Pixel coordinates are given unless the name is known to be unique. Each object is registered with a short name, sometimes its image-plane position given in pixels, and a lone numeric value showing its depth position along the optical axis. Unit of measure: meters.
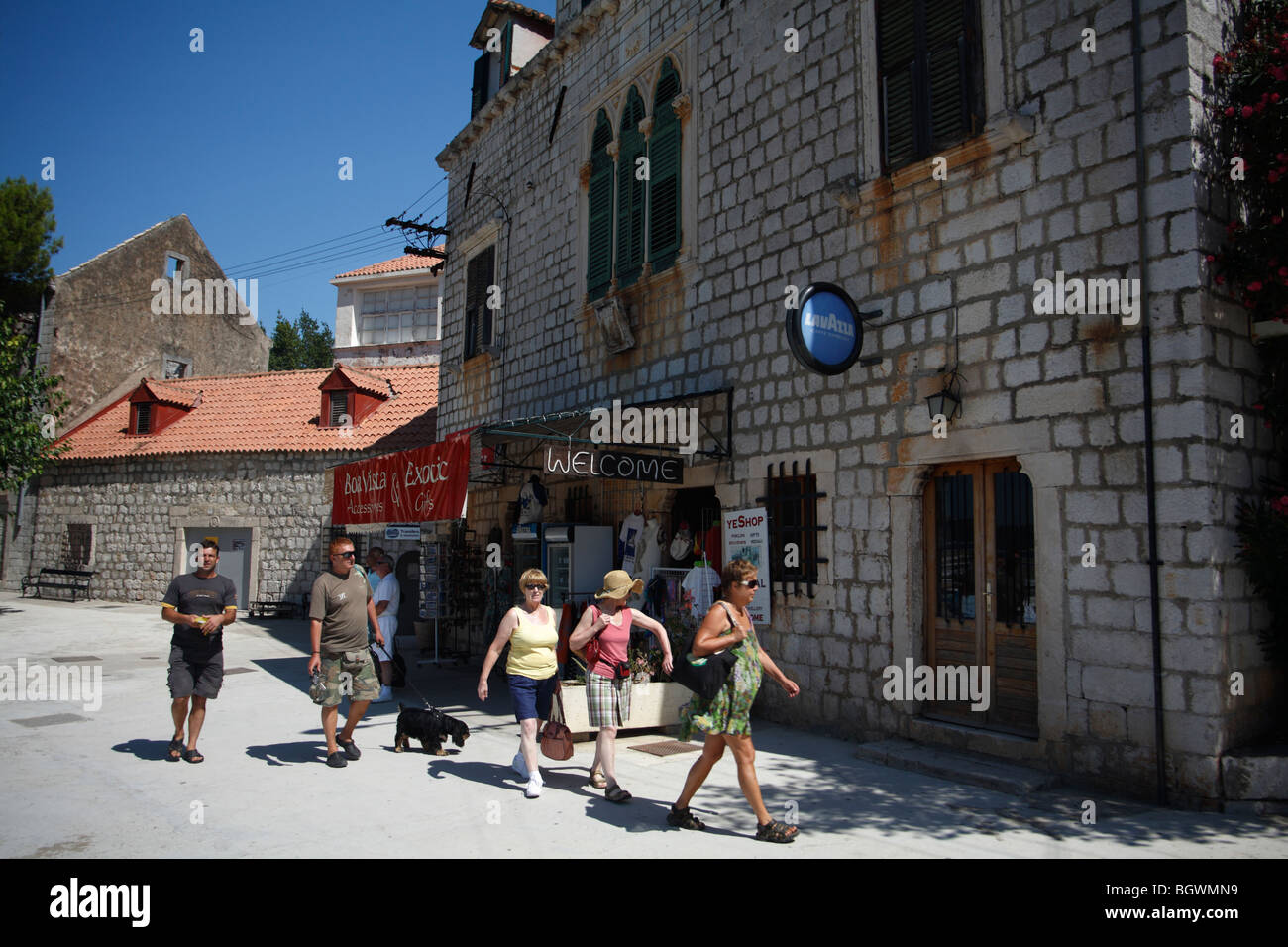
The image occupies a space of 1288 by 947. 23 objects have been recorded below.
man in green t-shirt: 6.85
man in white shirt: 10.05
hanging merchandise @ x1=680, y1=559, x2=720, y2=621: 8.72
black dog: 7.37
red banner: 9.08
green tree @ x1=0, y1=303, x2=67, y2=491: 18.56
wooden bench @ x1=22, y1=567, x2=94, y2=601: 23.16
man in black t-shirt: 6.84
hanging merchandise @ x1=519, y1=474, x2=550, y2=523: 12.14
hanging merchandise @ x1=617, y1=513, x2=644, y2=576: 10.27
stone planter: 7.89
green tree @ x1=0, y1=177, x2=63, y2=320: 24.52
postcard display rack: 14.62
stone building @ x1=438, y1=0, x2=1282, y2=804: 5.58
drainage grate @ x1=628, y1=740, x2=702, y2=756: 7.50
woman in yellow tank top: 6.14
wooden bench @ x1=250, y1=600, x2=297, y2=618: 20.92
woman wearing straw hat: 6.05
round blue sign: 7.04
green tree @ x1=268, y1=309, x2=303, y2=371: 49.62
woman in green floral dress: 4.88
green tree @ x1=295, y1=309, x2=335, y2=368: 51.59
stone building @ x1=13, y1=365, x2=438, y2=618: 21.88
